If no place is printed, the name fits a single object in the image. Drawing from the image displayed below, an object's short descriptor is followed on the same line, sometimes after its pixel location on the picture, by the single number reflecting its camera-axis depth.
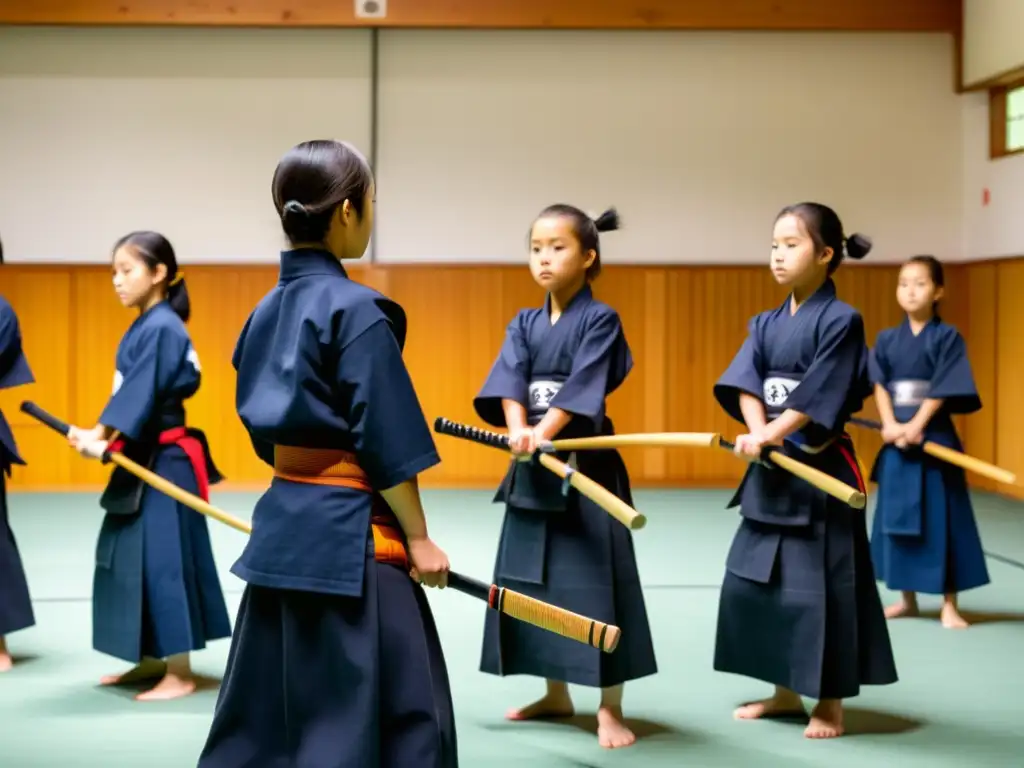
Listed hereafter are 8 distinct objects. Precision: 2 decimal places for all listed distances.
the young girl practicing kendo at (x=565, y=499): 3.28
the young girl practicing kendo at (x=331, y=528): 1.99
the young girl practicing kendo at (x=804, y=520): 3.28
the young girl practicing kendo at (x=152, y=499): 3.58
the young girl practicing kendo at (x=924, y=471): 4.72
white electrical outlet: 8.22
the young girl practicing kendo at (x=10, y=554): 3.99
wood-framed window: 8.01
